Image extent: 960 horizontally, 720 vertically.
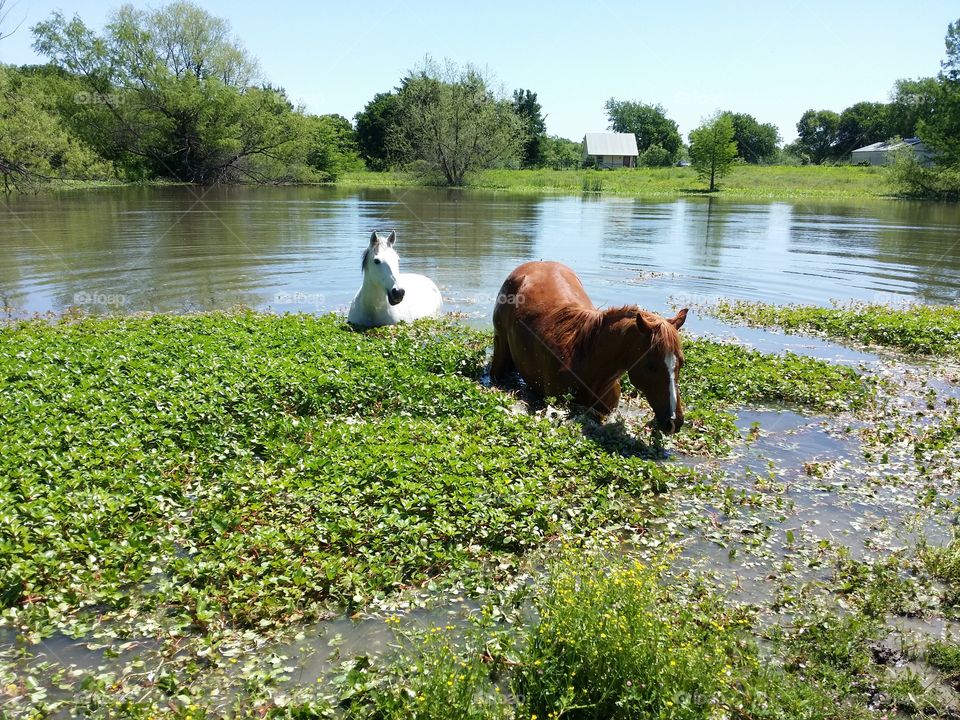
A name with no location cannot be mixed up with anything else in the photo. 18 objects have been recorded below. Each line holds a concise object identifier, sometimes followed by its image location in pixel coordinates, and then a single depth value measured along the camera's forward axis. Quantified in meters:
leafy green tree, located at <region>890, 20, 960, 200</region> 64.62
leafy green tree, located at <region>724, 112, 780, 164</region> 135.88
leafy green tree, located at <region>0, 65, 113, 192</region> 26.03
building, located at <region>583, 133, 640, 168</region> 123.25
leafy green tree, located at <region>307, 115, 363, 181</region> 80.82
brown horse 8.48
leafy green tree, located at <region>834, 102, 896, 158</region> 127.25
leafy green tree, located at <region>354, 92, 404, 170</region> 97.97
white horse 13.97
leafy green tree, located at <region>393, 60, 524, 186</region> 73.31
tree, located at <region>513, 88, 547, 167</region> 100.12
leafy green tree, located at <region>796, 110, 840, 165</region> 139.25
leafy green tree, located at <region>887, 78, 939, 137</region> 106.88
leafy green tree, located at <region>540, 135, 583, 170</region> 104.12
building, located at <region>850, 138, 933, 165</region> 111.89
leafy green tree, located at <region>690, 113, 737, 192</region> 77.00
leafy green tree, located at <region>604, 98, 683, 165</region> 142.25
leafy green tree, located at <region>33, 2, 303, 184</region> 62.12
